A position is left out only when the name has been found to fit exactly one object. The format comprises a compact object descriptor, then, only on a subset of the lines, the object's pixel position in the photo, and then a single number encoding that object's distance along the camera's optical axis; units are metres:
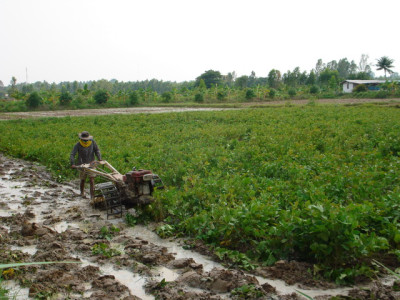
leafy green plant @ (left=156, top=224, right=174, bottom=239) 6.08
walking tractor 6.83
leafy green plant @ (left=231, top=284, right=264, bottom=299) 3.97
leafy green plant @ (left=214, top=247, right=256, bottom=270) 4.73
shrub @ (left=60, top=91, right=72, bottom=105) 43.28
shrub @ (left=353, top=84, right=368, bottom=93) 46.56
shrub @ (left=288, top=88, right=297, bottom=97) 47.97
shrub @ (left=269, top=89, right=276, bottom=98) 47.92
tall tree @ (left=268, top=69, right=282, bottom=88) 63.62
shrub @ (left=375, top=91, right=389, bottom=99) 39.97
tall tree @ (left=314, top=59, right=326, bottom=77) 96.12
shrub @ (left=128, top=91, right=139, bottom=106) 46.62
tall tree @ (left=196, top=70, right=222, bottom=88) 78.12
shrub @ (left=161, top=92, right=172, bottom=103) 50.22
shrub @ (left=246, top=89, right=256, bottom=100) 47.34
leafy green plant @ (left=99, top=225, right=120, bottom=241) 6.09
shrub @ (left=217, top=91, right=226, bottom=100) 48.56
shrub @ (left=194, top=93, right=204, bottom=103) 48.29
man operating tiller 8.36
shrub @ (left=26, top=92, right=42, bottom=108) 41.12
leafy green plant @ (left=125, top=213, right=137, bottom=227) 6.77
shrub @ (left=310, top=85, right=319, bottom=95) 49.84
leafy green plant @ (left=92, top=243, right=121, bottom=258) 5.32
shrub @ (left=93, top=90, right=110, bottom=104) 44.81
